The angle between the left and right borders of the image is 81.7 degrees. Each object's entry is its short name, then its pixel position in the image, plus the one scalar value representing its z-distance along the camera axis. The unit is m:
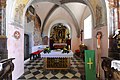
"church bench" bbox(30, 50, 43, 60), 4.83
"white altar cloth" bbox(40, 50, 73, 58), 3.08
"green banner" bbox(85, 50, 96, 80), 2.28
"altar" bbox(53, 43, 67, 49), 8.59
